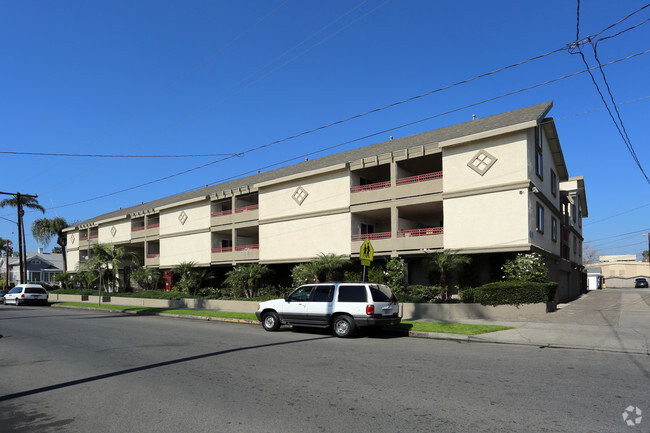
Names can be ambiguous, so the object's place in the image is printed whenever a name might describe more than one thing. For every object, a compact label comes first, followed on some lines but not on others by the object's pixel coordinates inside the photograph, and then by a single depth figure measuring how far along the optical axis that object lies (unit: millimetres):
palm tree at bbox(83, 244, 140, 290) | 41219
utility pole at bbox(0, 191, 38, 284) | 41156
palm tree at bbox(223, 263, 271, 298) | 30812
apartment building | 21969
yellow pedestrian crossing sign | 17281
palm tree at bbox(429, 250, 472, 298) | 22078
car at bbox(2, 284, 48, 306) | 34062
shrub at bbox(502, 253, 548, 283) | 20938
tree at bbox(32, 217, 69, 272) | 55406
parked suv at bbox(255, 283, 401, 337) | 13859
